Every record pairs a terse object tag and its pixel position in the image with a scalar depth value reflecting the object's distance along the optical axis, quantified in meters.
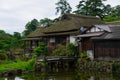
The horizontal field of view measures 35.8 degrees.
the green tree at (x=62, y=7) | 45.30
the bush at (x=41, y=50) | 27.45
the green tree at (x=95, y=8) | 43.30
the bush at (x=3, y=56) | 25.98
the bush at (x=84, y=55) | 24.74
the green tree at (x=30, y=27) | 51.96
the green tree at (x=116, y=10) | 47.13
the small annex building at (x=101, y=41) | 22.69
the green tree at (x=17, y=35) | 44.04
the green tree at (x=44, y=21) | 60.26
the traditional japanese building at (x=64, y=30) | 28.52
